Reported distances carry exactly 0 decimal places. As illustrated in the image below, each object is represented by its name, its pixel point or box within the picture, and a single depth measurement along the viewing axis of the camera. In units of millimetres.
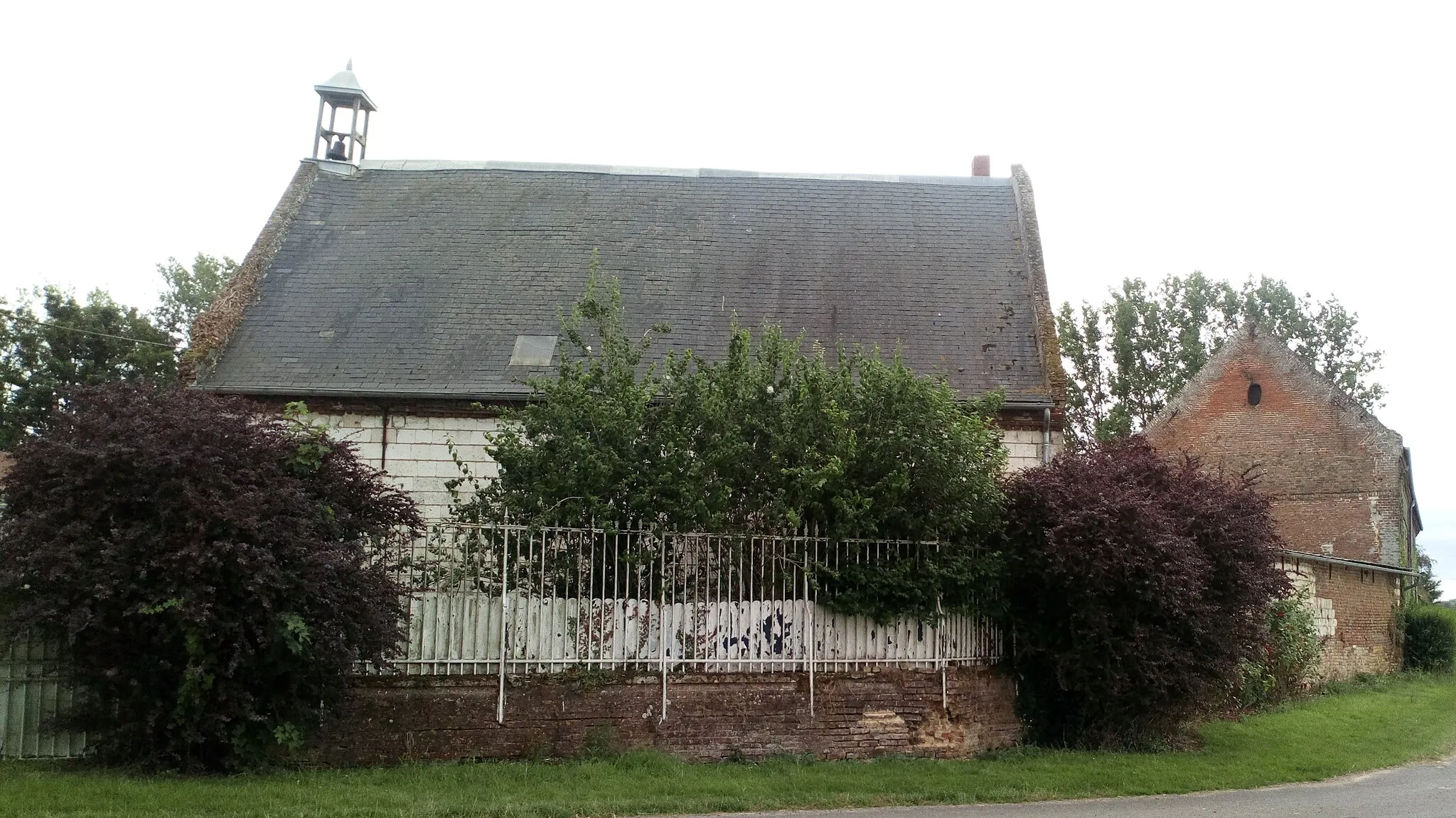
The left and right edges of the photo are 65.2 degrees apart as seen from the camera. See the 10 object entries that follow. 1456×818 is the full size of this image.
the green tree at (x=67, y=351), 28750
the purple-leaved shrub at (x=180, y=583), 8711
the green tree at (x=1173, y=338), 43469
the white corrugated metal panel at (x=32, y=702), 9539
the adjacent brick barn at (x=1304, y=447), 26578
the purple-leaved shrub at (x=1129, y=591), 11336
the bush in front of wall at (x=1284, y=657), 15391
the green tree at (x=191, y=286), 42906
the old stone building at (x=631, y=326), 10430
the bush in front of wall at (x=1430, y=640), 25047
